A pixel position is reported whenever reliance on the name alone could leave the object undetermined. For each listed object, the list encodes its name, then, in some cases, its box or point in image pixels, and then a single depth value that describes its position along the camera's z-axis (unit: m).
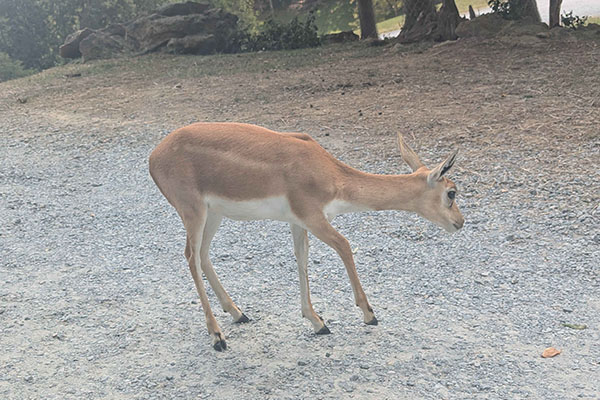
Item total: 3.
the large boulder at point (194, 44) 20.01
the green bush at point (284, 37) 19.64
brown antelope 4.59
